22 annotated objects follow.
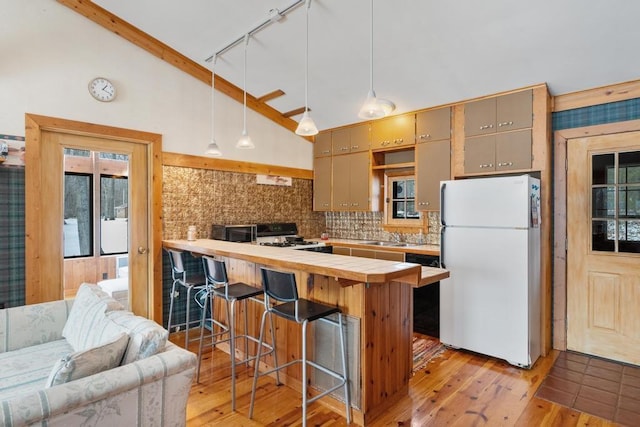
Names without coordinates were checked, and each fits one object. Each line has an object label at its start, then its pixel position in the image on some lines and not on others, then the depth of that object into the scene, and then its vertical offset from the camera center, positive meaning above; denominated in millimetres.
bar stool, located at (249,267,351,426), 2102 -642
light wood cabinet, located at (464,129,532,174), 3375 +587
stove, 4473 -365
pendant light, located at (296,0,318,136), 2688 +655
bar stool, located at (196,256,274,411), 2558 -629
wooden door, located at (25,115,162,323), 2986 +69
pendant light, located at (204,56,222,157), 3963 +1359
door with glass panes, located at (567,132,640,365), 3098 -339
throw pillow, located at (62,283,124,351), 2019 -679
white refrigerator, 2988 -517
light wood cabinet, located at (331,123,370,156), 4758 +1008
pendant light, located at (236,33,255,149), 3324 +671
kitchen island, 2088 -706
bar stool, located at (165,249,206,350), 3088 -622
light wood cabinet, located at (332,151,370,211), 4777 +408
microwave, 3957 -252
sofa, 1267 -709
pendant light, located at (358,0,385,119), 2184 +645
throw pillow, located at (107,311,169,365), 1628 -618
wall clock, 3281 +1172
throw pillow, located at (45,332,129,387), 1373 -632
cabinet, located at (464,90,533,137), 3338 +974
